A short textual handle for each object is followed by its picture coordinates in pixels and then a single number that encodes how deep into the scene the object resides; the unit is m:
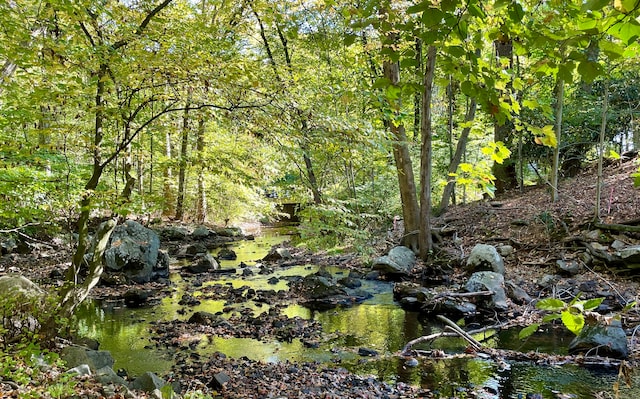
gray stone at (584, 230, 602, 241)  8.52
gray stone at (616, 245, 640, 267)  7.40
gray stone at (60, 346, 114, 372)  4.62
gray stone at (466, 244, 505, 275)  8.84
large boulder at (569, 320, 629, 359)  5.04
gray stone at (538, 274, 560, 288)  7.86
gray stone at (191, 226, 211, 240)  17.66
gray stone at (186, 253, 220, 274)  11.84
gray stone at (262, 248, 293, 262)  13.94
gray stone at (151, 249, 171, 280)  11.14
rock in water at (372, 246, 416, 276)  10.38
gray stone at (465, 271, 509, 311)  7.24
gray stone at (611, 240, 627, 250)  7.96
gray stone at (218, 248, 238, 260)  14.27
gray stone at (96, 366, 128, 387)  3.89
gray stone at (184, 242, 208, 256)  14.62
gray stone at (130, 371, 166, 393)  4.17
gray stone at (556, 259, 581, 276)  8.13
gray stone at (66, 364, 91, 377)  3.80
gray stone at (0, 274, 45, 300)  4.67
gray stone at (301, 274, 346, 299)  8.99
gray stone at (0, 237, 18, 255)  11.92
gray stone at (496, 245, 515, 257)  9.74
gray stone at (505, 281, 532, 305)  7.36
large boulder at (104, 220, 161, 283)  10.52
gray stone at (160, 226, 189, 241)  16.62
